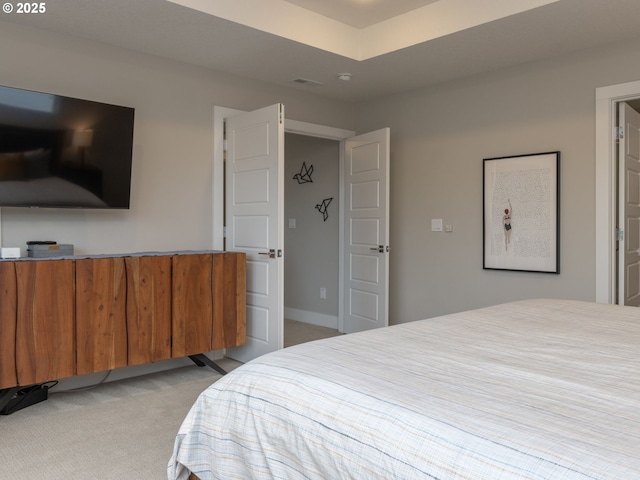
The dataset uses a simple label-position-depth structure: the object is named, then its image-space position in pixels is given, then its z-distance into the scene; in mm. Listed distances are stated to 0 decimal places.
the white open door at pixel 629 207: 3578
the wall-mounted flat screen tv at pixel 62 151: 2936
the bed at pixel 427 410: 903
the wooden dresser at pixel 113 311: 2684
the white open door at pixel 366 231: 4543
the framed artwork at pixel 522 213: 3797
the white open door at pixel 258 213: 3693
